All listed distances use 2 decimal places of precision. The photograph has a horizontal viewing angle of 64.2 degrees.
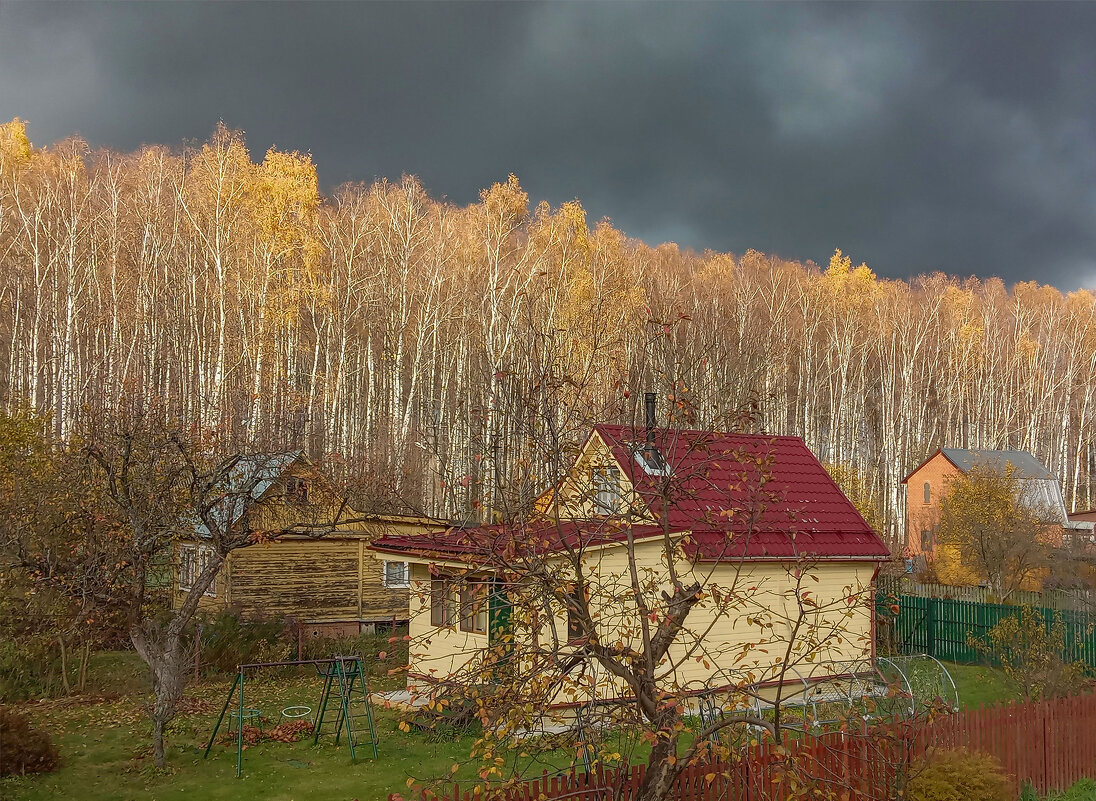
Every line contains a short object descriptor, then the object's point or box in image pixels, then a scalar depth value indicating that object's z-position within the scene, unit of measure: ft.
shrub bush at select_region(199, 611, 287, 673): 70.54
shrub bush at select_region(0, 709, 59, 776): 41.16
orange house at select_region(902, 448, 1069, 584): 149.79
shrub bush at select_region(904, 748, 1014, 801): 28.19
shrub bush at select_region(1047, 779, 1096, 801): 36.17
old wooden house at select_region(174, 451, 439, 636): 84.84
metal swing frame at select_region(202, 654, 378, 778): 43.39
